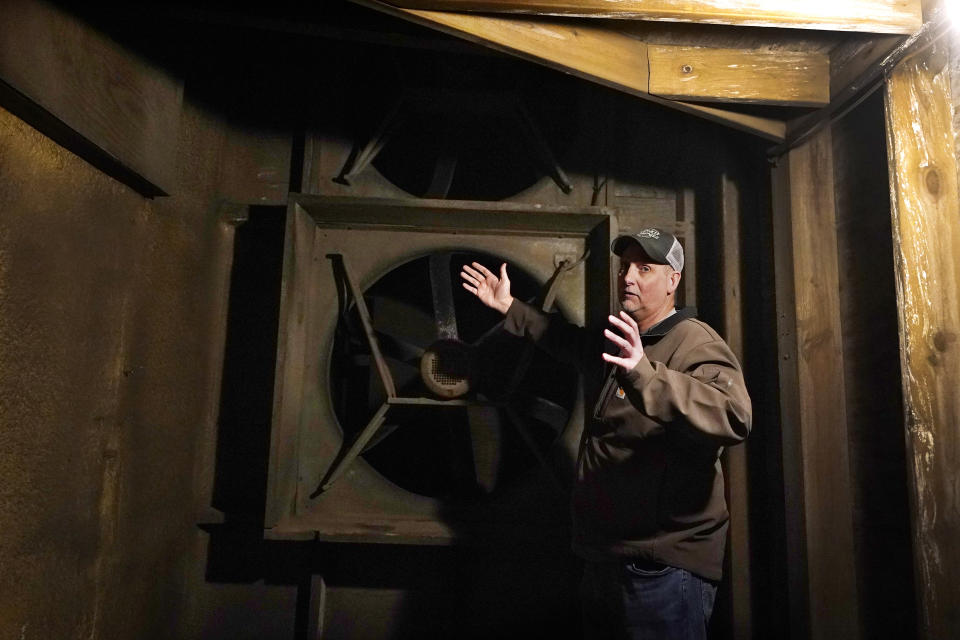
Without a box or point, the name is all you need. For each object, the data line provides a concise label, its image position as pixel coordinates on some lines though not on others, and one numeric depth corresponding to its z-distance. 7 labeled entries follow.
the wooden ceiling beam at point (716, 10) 2.07
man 1.79
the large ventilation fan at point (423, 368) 2.81
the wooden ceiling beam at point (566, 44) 2.10
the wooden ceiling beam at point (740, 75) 2.37
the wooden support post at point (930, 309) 1.86
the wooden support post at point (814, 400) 2.29
